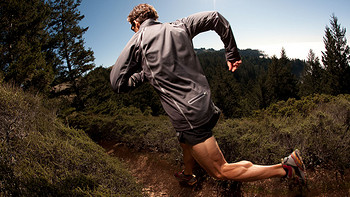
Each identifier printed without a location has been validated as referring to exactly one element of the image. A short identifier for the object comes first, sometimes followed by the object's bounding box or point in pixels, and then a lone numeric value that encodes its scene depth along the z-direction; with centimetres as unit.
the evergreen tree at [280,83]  3788
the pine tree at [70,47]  1625
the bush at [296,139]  356
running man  114
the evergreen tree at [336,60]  2955
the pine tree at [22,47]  1052
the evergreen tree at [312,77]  4003
